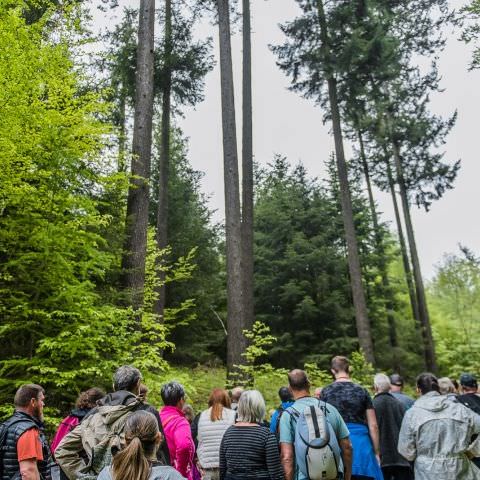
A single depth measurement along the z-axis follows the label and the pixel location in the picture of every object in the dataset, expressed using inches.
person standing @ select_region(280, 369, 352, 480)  163.3
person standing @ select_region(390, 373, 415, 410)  278.8
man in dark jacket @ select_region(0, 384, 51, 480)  146.7
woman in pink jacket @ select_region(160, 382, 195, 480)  178.9
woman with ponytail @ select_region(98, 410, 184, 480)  91.7
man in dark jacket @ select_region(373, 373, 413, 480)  248.7
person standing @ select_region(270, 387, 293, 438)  212.8
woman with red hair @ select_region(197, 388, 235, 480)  198.5
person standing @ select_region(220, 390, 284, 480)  158.1
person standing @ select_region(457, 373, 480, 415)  251.8
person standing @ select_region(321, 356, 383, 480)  197.0
